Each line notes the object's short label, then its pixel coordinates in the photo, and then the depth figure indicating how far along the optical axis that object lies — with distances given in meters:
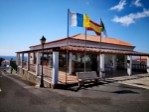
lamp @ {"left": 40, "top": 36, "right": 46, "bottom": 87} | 9.89
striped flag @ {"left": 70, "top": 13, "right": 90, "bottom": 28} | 9.88
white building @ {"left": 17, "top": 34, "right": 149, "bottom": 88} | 11.00
